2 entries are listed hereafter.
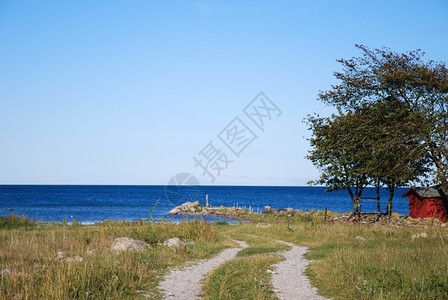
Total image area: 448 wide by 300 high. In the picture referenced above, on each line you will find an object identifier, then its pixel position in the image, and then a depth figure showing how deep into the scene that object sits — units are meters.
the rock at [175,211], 60.17
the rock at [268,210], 58.03
